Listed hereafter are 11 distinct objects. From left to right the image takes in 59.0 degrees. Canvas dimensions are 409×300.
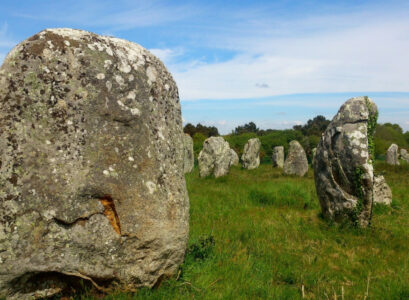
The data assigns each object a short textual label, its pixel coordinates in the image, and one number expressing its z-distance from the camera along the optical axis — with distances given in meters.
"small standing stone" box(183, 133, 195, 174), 20.12
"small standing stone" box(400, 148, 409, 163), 32.79
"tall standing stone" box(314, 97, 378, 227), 7.52
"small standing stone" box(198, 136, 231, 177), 17.64
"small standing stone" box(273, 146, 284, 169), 25.09
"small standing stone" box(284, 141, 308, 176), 19.02
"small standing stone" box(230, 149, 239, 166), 28.07
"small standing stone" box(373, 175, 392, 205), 9.80
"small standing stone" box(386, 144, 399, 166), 26.31
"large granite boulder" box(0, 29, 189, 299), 3.65
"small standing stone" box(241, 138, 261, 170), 23.70
